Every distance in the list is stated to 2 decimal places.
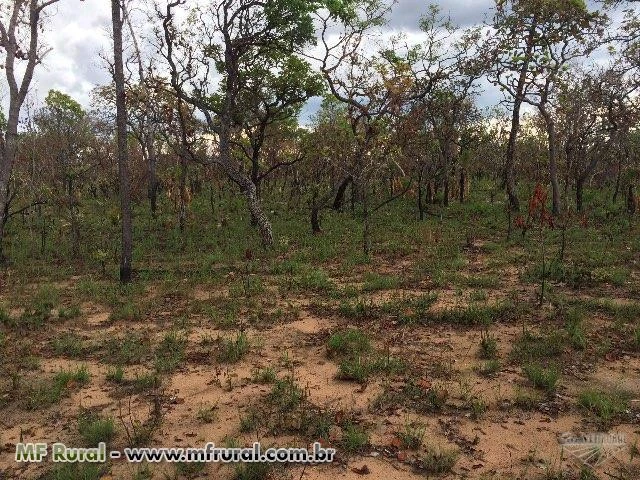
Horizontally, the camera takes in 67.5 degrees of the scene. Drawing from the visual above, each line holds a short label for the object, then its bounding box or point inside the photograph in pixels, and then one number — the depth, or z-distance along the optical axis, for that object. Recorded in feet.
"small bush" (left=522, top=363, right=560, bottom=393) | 19.93
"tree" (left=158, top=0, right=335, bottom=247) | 50.65
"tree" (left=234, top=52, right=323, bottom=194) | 61.82
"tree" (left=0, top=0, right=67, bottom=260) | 41.22
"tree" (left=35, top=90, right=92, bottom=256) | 75.63
